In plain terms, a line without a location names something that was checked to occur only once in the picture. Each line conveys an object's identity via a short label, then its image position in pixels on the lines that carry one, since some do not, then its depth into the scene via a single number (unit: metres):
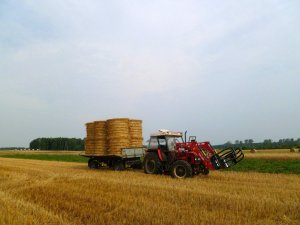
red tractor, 8.36
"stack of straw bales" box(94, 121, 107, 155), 11.12
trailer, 10.69
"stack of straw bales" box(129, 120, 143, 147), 11.17
